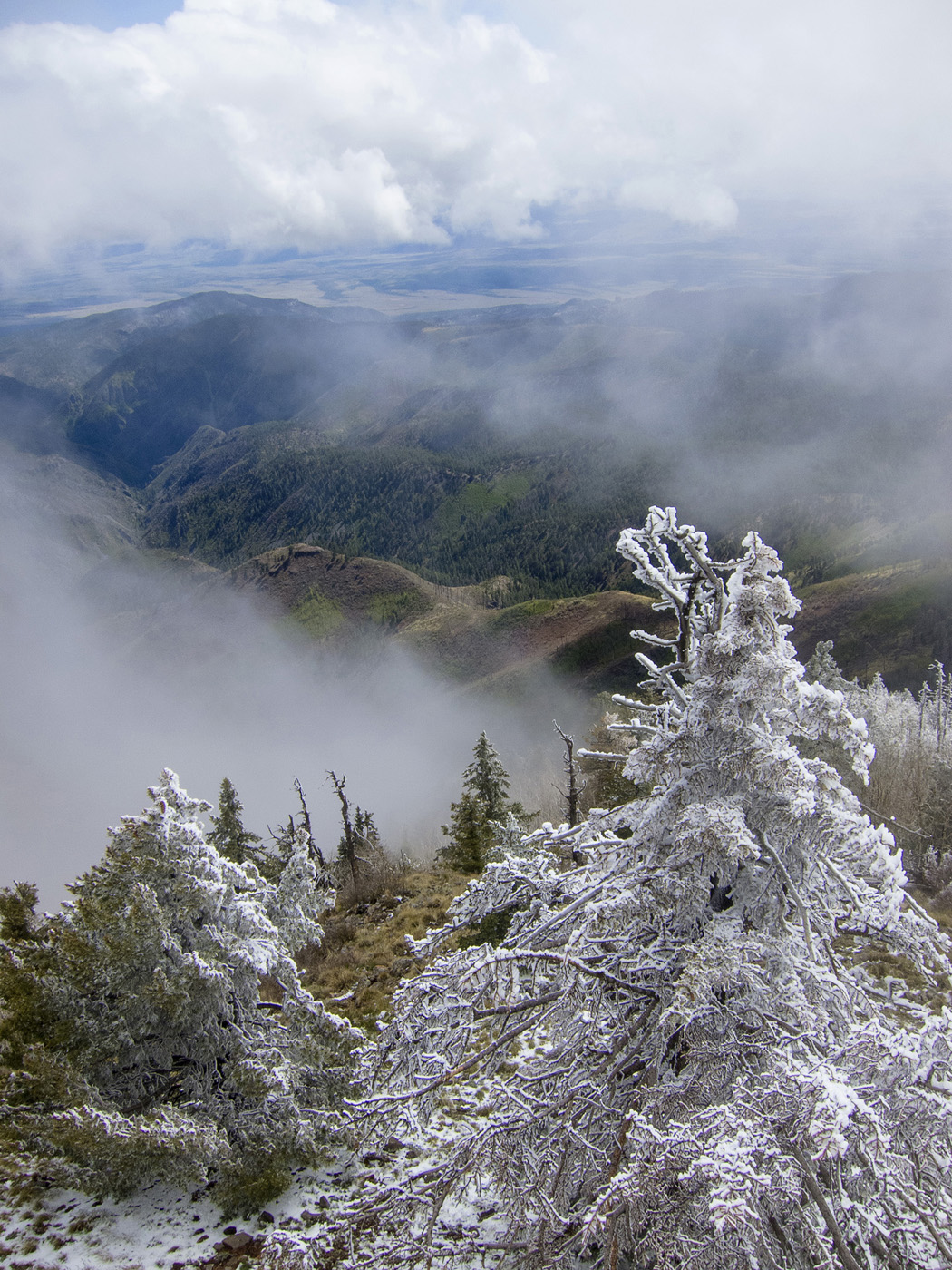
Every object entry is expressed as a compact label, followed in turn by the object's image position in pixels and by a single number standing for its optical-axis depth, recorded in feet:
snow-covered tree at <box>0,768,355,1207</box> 28.91
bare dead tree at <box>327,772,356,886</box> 110.32
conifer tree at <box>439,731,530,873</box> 101.09
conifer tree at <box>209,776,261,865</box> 98.37
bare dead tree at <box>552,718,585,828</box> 93.20
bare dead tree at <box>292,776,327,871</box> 131.13
